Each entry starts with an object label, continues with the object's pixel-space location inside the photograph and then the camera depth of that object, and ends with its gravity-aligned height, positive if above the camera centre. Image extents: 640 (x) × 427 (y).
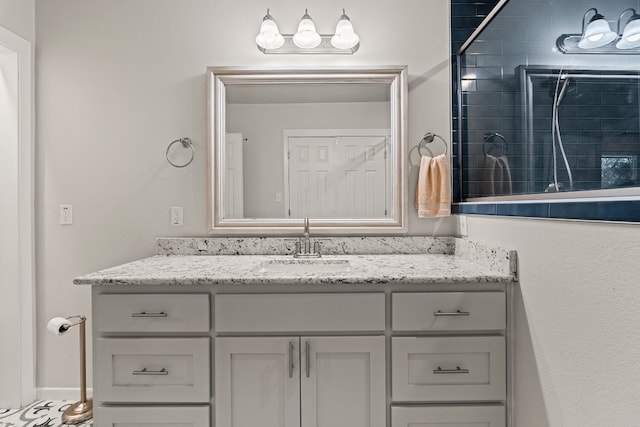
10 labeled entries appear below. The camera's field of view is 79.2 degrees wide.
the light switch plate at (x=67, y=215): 2.12 +0.02
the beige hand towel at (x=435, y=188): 2.01 +0.15
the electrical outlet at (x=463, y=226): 1.96 -0.05
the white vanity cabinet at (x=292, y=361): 1.46 -0.54
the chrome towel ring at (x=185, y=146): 2.10 +0.37
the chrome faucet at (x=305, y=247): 2.00 -0.16
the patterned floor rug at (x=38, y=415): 1.90 -1.00
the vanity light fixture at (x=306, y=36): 2.00 +0.94
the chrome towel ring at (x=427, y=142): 2.10 +0.40
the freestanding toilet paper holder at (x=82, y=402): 1.90 -0.94
